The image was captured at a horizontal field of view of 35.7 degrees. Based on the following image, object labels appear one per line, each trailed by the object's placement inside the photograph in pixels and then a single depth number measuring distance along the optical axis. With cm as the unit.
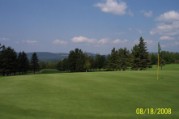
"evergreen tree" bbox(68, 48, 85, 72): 10106
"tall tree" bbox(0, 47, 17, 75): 7681
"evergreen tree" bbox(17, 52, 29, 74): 8756
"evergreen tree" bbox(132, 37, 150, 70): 8000
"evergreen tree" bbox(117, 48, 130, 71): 9131
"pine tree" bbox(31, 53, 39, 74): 10254
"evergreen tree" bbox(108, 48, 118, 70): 9388
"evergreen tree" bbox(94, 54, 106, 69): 12225
